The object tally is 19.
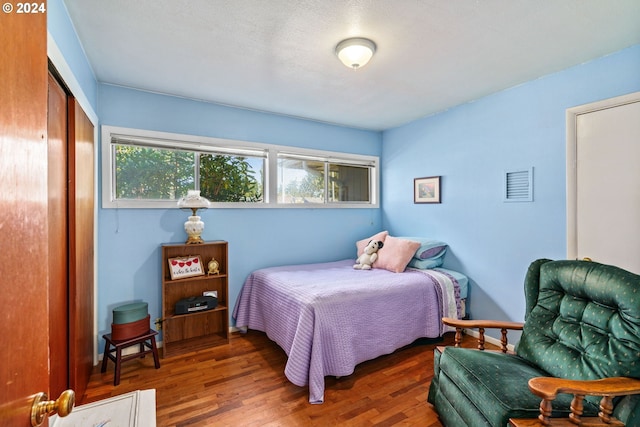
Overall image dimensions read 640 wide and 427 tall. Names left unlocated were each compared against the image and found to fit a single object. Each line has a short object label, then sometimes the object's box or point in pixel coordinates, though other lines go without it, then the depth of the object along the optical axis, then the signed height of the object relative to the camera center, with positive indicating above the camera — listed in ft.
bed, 7.25 -2.85
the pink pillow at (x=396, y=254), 10.74 -1.53
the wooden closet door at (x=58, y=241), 5.31 -0.49
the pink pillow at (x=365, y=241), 12.36 -1.20
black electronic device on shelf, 9.27 -2.86
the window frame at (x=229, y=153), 9.04 +2.34
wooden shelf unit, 9.35 -3.10
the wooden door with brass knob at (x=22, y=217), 1.70 -0.01
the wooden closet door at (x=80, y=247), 6.36 -0.74
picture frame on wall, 11.89 +0.99
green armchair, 4.24 -2.55
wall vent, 8.92 +0.84
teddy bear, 11.32 -1.68
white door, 6.89 +0.75
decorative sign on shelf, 9.32 -1.67
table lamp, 9.30 +0.11
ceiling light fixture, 6.70 +3.77
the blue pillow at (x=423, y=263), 11.05 -1.88
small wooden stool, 7.66 -3.67
